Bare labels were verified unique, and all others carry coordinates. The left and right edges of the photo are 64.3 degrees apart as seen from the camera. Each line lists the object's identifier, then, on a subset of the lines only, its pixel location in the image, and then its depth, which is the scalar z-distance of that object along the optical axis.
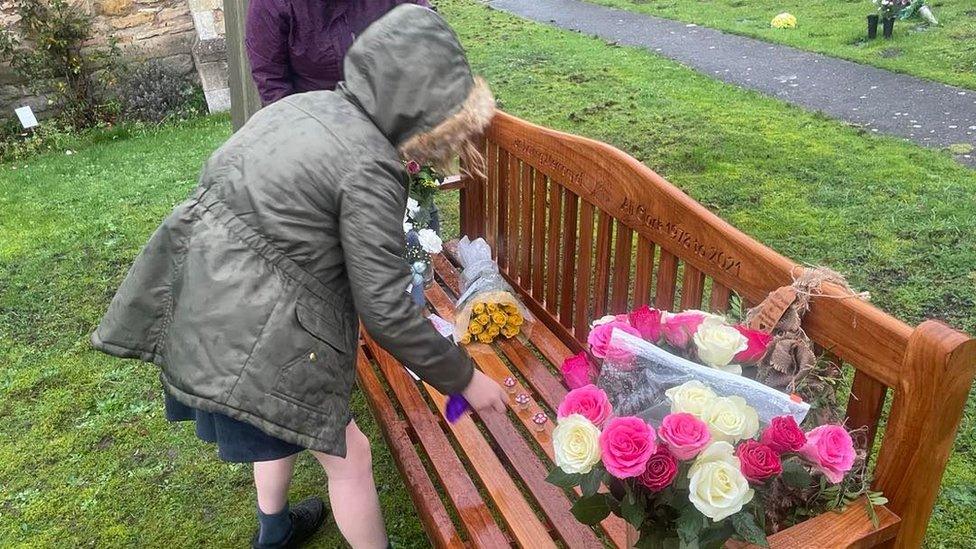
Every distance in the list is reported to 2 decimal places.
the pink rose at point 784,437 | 1.48
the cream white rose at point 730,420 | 1.50
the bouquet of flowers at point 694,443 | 1.46
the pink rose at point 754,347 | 1.69
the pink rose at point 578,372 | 1.87
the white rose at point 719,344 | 1.66
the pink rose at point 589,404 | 1.62
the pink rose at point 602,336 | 1.79
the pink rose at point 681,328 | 1.77
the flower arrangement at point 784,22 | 9.54
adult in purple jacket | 3.19
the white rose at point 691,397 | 1.54
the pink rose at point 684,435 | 1.46
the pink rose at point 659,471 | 1.46
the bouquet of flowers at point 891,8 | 8.20
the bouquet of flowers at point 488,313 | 3.01
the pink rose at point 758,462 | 1.43
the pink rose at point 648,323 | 1.81
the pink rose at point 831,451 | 1.49
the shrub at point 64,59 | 7.44
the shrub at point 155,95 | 8.04
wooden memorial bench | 1.54
